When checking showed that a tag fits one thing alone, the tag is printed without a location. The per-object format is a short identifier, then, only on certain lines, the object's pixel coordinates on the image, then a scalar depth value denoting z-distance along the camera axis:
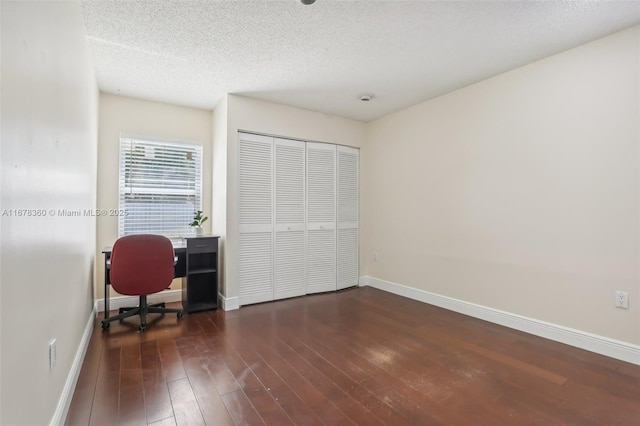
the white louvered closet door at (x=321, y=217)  4.30
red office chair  2.92
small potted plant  3.82
